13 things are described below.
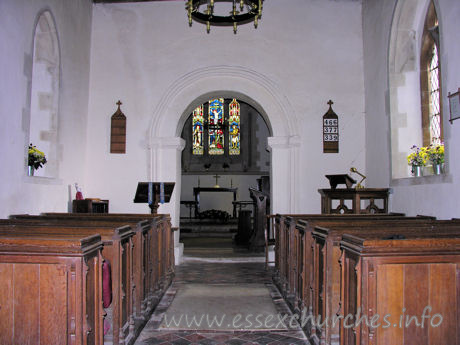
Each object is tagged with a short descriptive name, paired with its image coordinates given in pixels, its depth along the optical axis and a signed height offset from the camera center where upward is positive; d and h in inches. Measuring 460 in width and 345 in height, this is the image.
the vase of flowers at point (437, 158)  200.4 +18.3
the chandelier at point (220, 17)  211.0 +92.2
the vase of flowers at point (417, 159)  213.8 +19.2
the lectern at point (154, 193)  234.8 +2.9
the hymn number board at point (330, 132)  299.1 +44.8
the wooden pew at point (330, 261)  114.9 -16.8
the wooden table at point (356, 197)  246.1 +0.9
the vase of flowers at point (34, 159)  215.3 +19.0
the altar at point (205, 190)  557.0 +10.7
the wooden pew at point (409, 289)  85.7 -17.8
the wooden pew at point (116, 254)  117.1 -15.3
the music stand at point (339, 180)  251.6 +11.0
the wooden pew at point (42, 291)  88.0 -18.5
